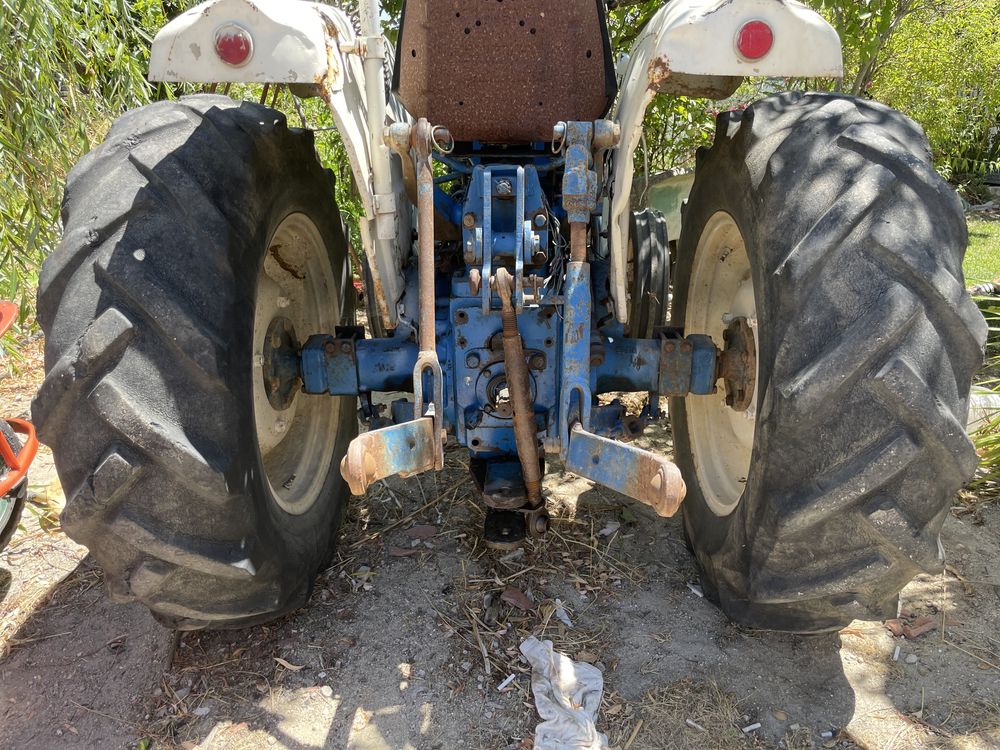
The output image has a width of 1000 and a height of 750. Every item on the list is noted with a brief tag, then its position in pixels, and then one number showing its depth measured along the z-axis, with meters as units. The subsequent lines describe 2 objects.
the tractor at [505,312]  1.51
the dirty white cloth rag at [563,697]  1.84
